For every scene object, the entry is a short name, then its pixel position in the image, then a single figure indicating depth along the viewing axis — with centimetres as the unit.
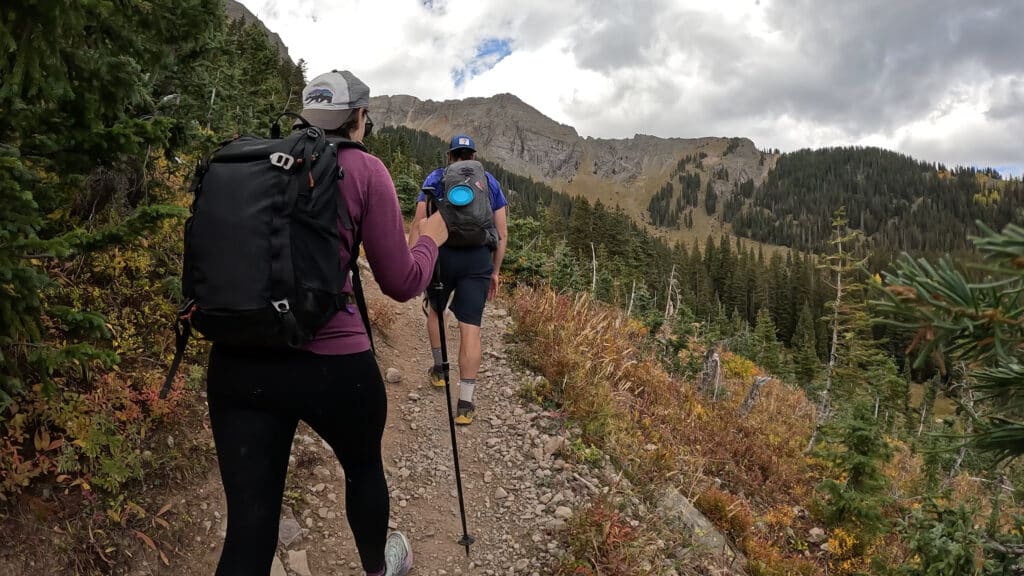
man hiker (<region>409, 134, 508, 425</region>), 473
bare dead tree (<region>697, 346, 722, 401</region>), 1072
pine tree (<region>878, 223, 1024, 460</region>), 112
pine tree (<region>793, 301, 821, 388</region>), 5640
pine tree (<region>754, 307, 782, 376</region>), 4919
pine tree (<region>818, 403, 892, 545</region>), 646
